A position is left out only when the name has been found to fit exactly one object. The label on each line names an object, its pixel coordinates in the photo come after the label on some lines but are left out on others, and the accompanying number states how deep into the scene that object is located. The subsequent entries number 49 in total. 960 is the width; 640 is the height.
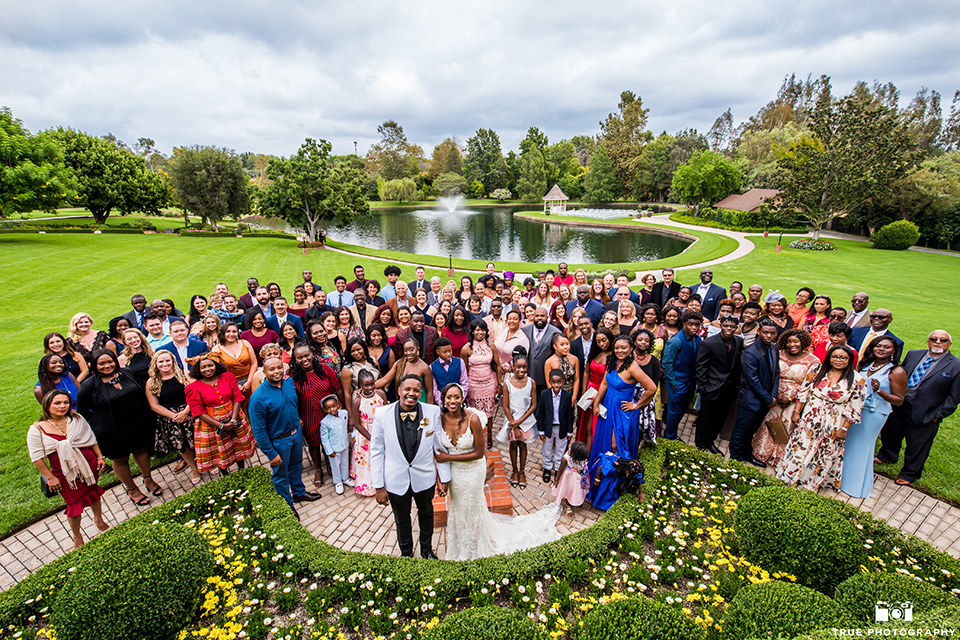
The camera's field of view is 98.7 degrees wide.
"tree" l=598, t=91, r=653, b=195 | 74.12
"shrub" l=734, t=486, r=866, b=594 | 3.88
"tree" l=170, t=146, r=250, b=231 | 33.69
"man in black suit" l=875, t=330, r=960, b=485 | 5.29
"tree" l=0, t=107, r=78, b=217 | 21.50
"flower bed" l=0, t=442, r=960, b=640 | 3.28
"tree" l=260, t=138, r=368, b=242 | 30.78
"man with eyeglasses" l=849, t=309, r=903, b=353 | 6.08
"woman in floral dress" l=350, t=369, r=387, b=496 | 5.11
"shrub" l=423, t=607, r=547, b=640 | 2.97
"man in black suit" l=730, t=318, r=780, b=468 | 5.73
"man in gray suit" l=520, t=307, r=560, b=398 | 6.36
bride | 4.20
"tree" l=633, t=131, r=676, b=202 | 65.81
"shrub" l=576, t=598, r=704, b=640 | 3.08
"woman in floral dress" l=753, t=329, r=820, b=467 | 5.76
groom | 3.98
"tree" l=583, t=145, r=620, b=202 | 69.44
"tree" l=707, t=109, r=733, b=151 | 112.00
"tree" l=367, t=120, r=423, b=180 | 92.81
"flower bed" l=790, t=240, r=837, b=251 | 30.03
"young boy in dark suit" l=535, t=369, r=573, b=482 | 5.44
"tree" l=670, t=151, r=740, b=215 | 48.94
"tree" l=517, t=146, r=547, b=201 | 75.25
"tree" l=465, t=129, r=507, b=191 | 82.94
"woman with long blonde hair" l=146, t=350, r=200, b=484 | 5.38
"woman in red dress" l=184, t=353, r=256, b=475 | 5.26
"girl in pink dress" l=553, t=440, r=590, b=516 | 5.11
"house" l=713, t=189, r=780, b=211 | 46.12
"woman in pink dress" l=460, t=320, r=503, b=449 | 6.04
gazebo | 62.78
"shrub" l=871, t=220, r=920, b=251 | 28.94
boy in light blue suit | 5.57
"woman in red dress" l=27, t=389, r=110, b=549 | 4.38
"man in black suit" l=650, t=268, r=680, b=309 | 9.33
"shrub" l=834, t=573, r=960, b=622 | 3.25
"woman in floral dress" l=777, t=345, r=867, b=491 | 5.28
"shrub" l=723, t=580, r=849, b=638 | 3.07
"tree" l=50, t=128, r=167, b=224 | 31.61
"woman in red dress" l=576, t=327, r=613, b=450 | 5.55
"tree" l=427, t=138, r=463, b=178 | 92.50
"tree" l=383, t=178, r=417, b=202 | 78.44
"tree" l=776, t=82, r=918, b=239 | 28.42
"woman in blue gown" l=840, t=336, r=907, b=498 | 5.28
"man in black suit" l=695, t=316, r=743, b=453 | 6.02
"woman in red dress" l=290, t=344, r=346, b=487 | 5.49
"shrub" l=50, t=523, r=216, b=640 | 3.31
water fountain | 77.72
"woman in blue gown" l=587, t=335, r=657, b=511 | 5.11
